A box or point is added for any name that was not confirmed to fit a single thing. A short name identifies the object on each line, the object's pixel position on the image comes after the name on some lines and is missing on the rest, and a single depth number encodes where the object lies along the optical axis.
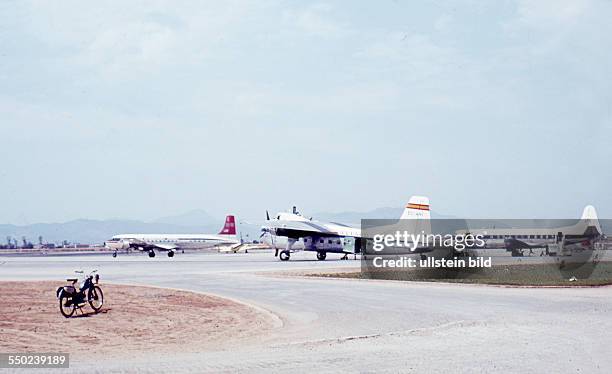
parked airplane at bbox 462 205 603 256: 76.38
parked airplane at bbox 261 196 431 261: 62.50
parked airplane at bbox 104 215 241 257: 90.88
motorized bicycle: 19.41
